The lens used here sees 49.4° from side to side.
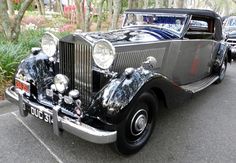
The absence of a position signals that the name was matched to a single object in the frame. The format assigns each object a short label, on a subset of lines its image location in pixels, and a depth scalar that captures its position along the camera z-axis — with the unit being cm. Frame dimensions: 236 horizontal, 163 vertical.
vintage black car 265
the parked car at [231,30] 858
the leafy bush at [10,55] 471
